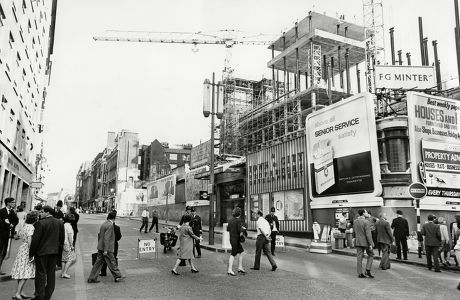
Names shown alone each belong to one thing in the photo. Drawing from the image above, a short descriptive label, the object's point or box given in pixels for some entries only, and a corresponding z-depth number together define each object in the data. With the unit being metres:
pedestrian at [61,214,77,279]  9.95
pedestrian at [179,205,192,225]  13.00
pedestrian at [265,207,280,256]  15.30
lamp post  19.94
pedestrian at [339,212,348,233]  19.53
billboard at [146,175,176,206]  52.12
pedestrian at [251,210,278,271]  11.20
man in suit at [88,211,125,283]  9.41
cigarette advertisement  20.42
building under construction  43.03
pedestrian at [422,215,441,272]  11.95
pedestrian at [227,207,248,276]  10.84
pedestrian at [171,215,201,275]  10.97
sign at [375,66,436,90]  23.55
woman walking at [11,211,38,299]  7.47
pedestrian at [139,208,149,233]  26.53
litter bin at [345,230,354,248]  18.45
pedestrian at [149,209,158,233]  27.14
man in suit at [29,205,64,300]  7.18
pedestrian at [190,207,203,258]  14.05
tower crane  96.12
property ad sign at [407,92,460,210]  19.31
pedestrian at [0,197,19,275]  9.77
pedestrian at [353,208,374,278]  10.62
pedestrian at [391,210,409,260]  14.45
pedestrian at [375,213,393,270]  12.01
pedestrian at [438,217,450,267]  12.39
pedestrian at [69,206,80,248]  11.44
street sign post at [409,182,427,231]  15.03
